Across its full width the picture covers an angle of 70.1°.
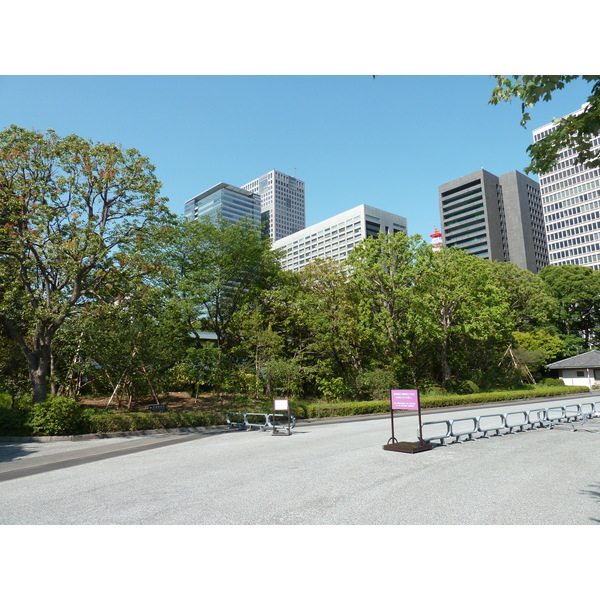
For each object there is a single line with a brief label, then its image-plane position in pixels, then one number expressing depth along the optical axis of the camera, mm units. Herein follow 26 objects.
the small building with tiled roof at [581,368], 40781
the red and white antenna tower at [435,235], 107825
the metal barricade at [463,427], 12168
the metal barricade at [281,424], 16062
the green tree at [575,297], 47344
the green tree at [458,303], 28438
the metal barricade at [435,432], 11594
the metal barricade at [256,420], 17119
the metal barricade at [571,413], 15942
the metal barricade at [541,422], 14869
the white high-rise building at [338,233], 124438
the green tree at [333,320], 26583
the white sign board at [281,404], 14453
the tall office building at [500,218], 115812
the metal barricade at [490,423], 13130
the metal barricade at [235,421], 17094
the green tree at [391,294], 27391
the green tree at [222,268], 24656
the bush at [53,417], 13734
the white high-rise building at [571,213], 97938
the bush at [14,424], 13824
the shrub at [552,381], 40281
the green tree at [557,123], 4484
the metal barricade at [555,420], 15597
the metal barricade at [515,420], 13797
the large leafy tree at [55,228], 14781
